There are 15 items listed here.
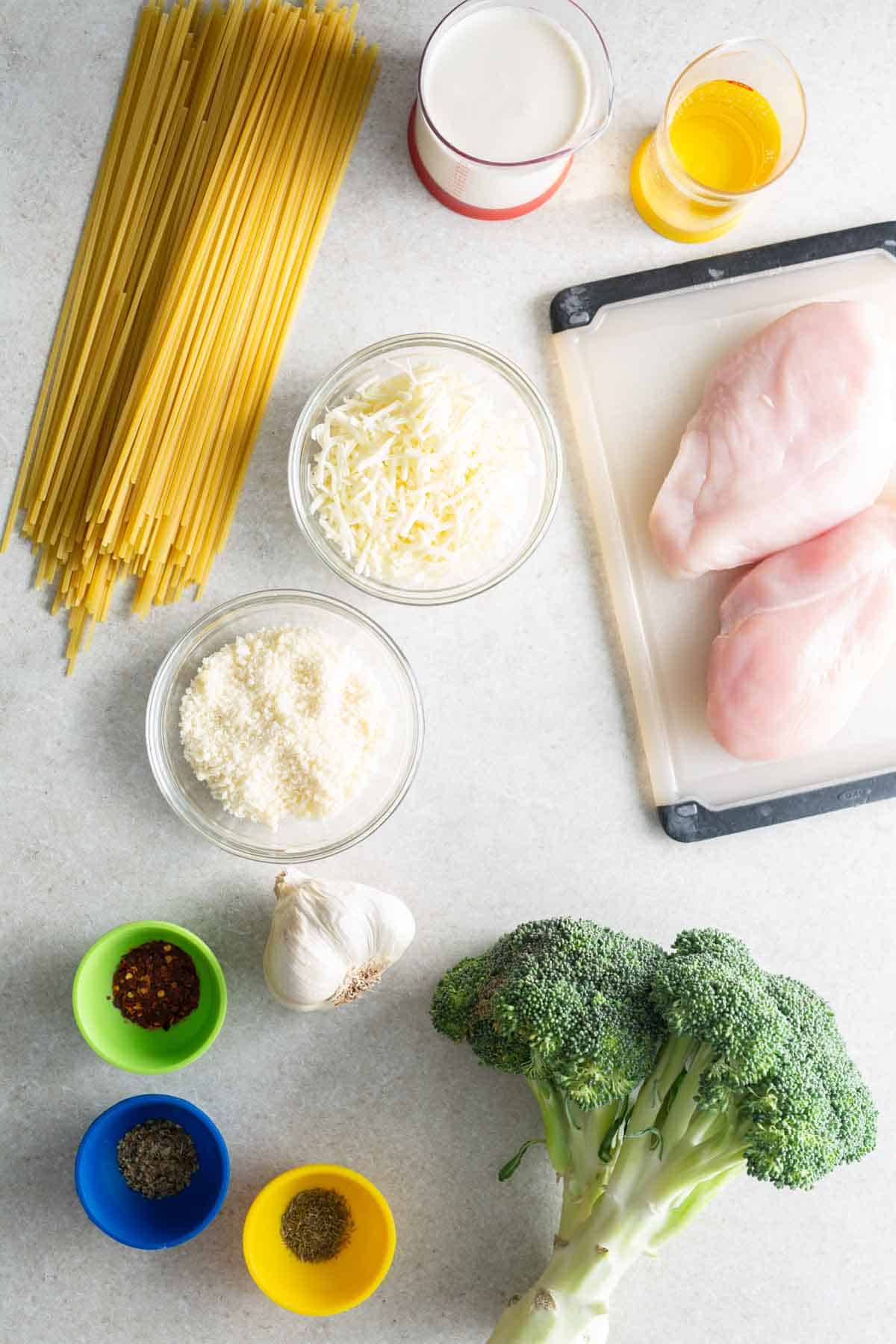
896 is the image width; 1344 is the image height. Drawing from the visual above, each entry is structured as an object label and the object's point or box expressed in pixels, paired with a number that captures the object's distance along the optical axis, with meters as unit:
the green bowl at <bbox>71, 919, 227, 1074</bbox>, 0.77
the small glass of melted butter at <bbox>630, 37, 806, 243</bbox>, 0.79
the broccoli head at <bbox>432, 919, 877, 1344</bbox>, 0.74
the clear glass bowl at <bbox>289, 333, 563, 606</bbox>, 0.79
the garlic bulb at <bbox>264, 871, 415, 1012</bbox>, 0.77
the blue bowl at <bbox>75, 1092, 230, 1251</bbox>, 0.77
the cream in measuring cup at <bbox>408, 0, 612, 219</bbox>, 0.76
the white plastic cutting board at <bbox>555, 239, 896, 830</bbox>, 0.82
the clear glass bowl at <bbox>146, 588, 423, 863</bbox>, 0.80
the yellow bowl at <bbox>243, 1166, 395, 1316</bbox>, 0.77
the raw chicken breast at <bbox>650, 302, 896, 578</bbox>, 0.79
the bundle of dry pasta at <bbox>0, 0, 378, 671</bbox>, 0.77
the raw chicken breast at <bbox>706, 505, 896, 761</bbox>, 0.79
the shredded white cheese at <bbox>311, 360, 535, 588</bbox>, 0.76
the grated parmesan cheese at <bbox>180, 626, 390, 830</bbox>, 0.78
